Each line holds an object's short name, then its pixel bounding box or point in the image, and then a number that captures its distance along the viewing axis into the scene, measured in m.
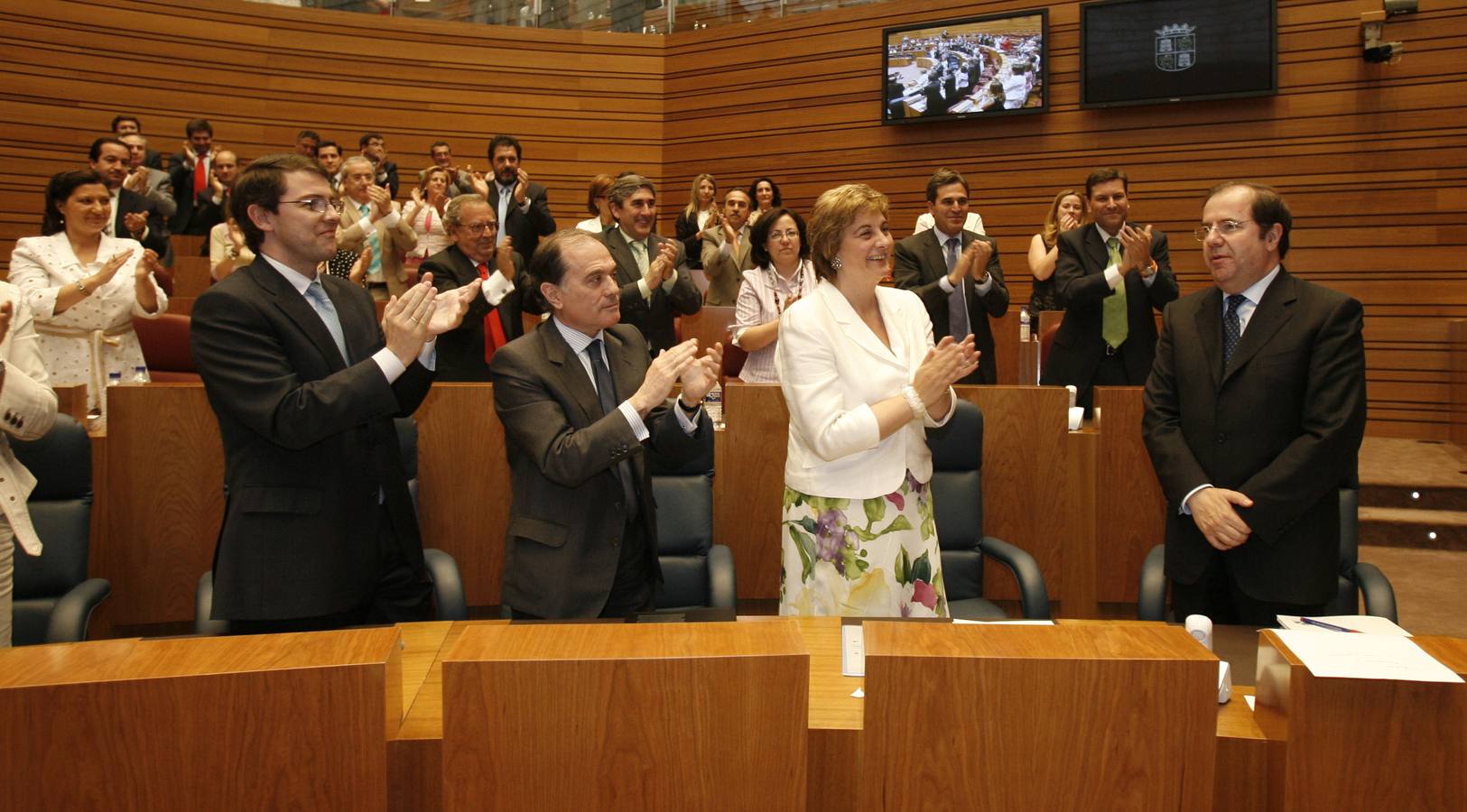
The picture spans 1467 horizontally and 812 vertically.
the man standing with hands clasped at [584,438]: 2.26
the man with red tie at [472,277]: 4.52
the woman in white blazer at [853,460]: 2.48
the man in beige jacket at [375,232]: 6.20
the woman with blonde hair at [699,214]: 6.75
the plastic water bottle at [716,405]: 3.62
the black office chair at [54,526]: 2.59
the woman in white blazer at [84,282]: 3.99
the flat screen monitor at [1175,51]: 7.17
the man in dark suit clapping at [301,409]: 2.13
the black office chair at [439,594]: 2.29
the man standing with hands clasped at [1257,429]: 2.46
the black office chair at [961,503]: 3.05
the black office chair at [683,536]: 2.92
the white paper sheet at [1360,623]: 1.89
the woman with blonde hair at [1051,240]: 5.50
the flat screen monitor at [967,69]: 7.86
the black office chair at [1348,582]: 2.51
